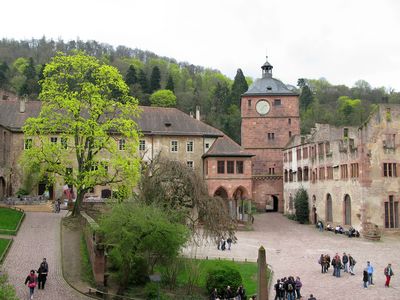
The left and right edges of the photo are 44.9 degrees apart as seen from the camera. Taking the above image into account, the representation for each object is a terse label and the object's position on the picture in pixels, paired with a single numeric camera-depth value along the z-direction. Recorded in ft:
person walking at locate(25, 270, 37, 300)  65.46
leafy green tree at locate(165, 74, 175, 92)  357.22
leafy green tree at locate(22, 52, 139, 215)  109.57
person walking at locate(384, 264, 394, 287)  83.76
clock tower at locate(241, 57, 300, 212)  228.63
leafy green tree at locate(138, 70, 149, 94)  349.51
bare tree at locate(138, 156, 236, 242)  102.27
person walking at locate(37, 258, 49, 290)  70.38
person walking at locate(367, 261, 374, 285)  84.43
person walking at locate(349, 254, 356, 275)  94.27
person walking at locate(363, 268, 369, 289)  83.61
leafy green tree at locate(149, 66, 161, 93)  359.46
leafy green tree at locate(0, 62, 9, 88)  332.31
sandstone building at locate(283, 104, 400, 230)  150.30
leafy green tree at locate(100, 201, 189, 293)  67.82
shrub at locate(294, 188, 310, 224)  189.88
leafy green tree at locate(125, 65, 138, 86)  343.67
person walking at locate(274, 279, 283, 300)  74.77
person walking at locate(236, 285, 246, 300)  71.04
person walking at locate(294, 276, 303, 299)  75.97
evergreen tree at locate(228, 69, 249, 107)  329.31
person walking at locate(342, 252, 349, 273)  95.35
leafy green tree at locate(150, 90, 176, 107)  326.44
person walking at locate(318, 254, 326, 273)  95.15
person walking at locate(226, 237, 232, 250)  115.55
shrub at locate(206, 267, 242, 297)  75.00
